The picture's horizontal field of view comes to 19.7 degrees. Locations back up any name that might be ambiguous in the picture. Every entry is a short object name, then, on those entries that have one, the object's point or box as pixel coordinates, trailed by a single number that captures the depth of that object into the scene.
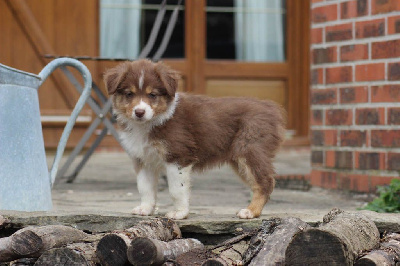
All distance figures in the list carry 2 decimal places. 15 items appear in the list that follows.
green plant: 7.00
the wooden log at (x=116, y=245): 4.78
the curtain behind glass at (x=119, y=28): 14.27
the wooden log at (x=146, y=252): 4.67
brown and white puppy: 5.72
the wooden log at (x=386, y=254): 4.65
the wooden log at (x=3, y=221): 5.54
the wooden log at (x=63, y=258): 4.77
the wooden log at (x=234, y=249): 4.99
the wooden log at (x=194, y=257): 4.85
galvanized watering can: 5.93
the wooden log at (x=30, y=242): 4.95
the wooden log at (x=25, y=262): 5.07
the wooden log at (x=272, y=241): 4.82
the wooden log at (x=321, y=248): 4.57
